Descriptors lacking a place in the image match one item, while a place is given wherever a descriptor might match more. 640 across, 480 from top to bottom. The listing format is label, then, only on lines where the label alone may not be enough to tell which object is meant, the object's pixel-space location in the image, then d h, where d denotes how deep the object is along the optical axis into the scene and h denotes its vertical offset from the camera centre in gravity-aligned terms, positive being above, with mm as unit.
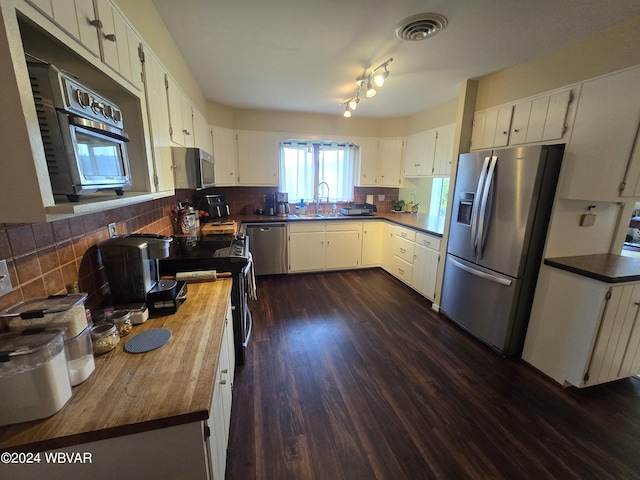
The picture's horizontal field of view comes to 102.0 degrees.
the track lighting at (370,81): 2141 +1030
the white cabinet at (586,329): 1749 -972
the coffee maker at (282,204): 4066 -281
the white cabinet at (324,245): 3867 -883
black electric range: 1794 -542
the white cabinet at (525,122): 1942 +566
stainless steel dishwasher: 3703 -865
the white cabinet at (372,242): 4117 -861
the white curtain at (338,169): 4352 +299
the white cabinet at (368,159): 4234 +456
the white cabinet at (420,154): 3521 +492
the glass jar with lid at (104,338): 974 -582
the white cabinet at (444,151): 3143 +465
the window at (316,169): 4215 +284
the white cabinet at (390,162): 4191 +416
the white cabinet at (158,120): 1377 +362
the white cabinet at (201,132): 2554 +574
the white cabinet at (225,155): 3646 +424
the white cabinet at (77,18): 688 +478
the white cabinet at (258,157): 3854 +418
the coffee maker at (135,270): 1225 -409
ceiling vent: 1617 +1042
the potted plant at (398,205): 4563 -302
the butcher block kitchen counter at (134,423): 671 -641
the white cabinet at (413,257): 3100 -913
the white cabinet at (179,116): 1764 +522
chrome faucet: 4422 -212
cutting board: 2621 -451
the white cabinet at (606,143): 1624 +320
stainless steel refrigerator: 1979 -379
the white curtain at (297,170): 4180 +256
